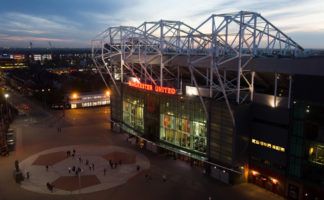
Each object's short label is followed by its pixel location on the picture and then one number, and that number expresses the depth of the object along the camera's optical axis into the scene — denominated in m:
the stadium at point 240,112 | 37.41
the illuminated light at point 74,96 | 96.00
